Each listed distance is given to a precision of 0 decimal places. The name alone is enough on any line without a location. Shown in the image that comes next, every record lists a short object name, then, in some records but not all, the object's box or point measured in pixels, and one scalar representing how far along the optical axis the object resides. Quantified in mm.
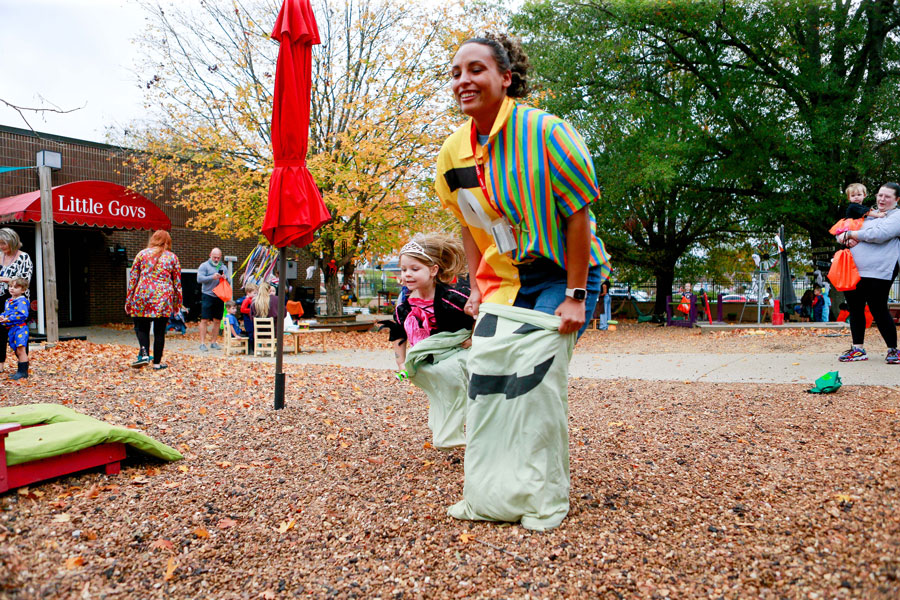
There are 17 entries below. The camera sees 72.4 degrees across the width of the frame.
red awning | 12734
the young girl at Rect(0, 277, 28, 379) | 6082
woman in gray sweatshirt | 5609
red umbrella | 4625
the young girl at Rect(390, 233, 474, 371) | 3525
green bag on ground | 4711
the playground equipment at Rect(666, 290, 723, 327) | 16406
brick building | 15375
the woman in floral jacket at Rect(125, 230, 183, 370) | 7062
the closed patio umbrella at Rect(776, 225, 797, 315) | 15492
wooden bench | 9719
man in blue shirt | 10477
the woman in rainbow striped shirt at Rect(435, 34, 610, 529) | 2285
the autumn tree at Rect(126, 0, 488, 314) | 12719
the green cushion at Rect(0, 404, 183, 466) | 2846
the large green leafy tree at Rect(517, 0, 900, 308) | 12945
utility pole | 9805
